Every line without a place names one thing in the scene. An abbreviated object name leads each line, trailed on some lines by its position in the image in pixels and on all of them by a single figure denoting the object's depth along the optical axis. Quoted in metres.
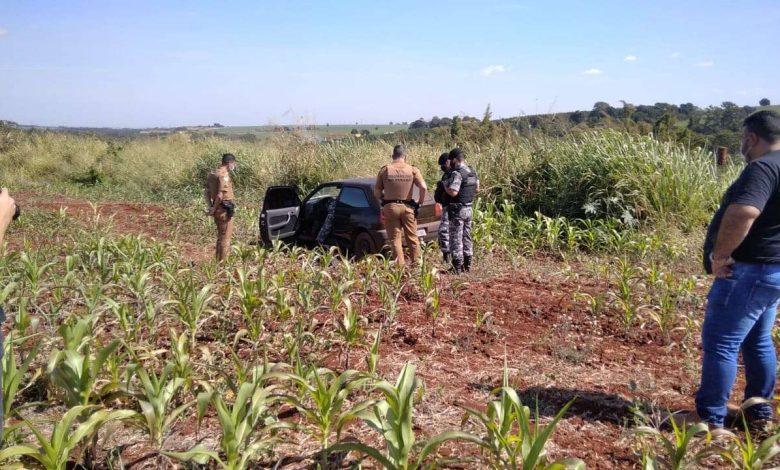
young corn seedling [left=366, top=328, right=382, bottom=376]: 3.29
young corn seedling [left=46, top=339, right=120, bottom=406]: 2.68
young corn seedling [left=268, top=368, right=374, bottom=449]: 2.67
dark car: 8.25
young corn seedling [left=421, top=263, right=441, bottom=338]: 4.53
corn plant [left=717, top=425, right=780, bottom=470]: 2.34
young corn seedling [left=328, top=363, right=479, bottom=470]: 2.32
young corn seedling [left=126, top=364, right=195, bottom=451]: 2.58
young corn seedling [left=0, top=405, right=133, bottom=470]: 2.22
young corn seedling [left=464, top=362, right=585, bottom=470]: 2.20
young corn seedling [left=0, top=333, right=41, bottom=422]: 2.60
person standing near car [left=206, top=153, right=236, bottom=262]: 7.97
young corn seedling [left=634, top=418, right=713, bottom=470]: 2.35
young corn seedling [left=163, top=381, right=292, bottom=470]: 2.36
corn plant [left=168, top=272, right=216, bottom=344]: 3.84
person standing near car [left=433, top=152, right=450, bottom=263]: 7.33
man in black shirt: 2.84
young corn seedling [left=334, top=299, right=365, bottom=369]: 3.80
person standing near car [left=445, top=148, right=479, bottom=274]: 7.21
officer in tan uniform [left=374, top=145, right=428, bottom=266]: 7.24
